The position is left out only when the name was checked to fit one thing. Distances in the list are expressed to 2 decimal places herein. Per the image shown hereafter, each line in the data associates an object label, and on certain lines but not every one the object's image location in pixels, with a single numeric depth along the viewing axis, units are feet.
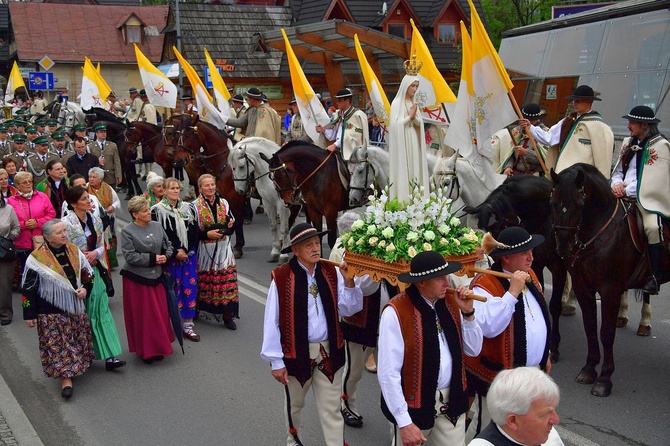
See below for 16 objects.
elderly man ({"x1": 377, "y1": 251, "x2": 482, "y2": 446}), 14.42
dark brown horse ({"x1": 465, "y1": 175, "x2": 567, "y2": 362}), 24.29
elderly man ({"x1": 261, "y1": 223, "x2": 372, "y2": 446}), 17.61
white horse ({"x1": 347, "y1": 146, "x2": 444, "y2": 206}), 36.72
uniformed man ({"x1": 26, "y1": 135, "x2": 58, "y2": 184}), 45.37
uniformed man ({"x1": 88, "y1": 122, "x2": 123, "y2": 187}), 55.01
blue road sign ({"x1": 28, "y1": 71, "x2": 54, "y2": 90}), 99.14
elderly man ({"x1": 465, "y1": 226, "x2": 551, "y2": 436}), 15.28
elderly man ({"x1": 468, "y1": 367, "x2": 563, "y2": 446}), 10.34
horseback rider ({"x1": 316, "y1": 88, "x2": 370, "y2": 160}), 39.86
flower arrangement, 16.40
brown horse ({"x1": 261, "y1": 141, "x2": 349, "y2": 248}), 38.81
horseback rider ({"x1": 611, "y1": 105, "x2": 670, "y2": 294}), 23.79
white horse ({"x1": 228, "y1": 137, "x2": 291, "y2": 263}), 42.60
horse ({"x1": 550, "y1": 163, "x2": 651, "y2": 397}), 22.68
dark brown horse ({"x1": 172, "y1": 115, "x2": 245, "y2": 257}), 48.80
